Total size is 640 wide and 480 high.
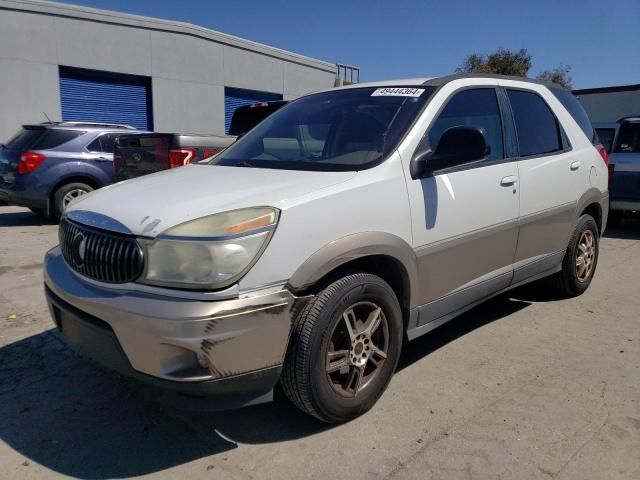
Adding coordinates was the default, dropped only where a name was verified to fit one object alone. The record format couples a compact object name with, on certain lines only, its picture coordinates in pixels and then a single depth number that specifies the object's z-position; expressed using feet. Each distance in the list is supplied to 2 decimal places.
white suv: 7.70
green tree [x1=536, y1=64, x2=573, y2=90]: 115.24
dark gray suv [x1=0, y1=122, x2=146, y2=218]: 28.27
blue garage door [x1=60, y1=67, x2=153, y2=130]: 54.90
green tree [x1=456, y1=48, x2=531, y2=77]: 107.14
